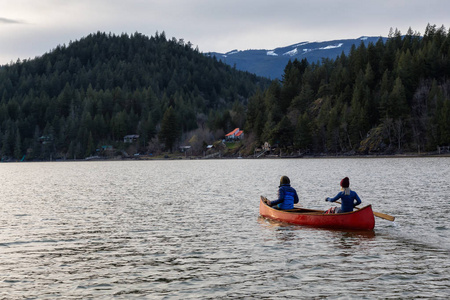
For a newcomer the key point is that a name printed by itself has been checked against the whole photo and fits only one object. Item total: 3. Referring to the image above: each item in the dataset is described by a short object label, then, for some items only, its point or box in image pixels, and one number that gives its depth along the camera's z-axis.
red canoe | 23.81
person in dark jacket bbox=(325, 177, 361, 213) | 24.83
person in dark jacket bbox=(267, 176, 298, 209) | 28.08
